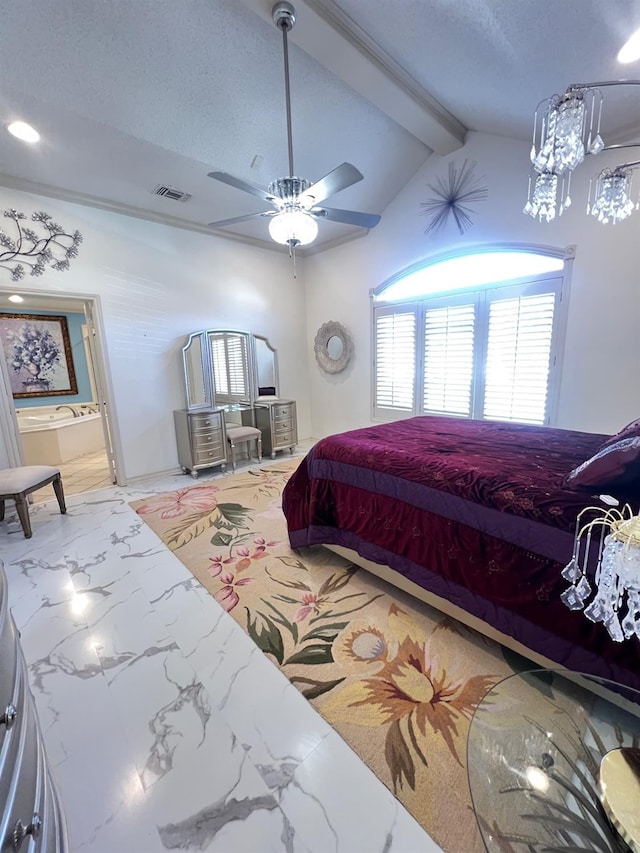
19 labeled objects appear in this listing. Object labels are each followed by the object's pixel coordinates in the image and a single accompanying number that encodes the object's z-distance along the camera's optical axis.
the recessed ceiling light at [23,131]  2.66
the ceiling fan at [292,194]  2.02
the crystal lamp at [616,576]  0.78
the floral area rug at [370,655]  1.22
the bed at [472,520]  1.39
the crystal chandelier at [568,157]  1.64
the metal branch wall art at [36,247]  3.23
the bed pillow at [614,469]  1.36
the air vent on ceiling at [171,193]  3.53
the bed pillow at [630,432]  1.64
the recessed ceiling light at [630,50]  1.83
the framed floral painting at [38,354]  5.62
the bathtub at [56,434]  5.04
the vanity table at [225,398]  4.37
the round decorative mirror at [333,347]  5.07
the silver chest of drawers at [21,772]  0.61
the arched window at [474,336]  3.25
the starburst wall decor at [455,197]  3.48
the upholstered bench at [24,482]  2.80
